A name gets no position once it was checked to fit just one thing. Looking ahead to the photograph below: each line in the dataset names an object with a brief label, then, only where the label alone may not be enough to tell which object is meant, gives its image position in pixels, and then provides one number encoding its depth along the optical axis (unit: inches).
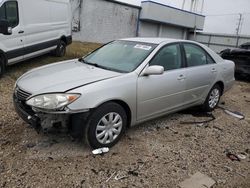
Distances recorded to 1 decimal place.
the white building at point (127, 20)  522.2
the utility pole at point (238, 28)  922.8
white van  183.1
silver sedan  91.3
